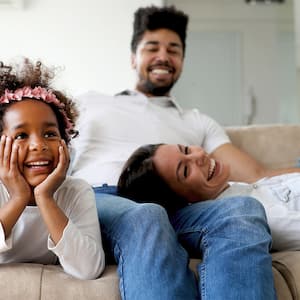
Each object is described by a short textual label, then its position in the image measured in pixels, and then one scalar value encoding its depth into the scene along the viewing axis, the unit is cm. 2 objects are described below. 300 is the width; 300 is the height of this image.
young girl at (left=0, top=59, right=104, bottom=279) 111
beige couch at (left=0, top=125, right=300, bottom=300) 108
